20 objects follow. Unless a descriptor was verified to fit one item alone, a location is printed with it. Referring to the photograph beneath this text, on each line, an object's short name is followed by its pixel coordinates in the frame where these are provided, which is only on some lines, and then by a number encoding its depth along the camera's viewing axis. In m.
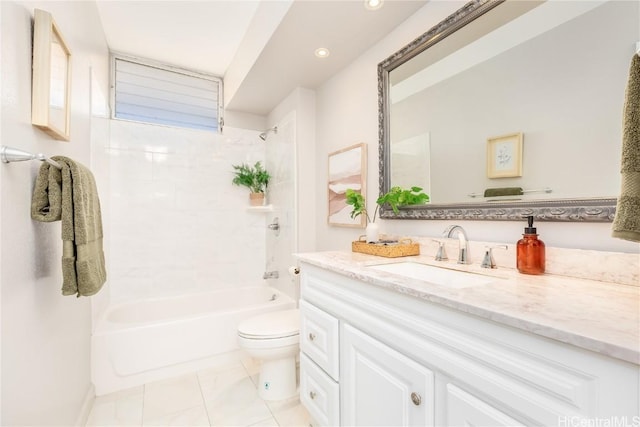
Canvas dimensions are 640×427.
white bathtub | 1.87
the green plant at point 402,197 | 1.48
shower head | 3.07
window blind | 2.57
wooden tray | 1.41
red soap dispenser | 0.97
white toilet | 1.69
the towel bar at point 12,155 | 0.78
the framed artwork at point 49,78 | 0.95
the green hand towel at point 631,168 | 0.54
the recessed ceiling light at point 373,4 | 1.43
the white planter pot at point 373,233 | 1.57
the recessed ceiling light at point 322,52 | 1.83
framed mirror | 0.90
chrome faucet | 1.22
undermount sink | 1.03
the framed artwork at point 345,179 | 1.86
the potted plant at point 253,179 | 2.90
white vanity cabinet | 0.51
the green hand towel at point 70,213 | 0.99
